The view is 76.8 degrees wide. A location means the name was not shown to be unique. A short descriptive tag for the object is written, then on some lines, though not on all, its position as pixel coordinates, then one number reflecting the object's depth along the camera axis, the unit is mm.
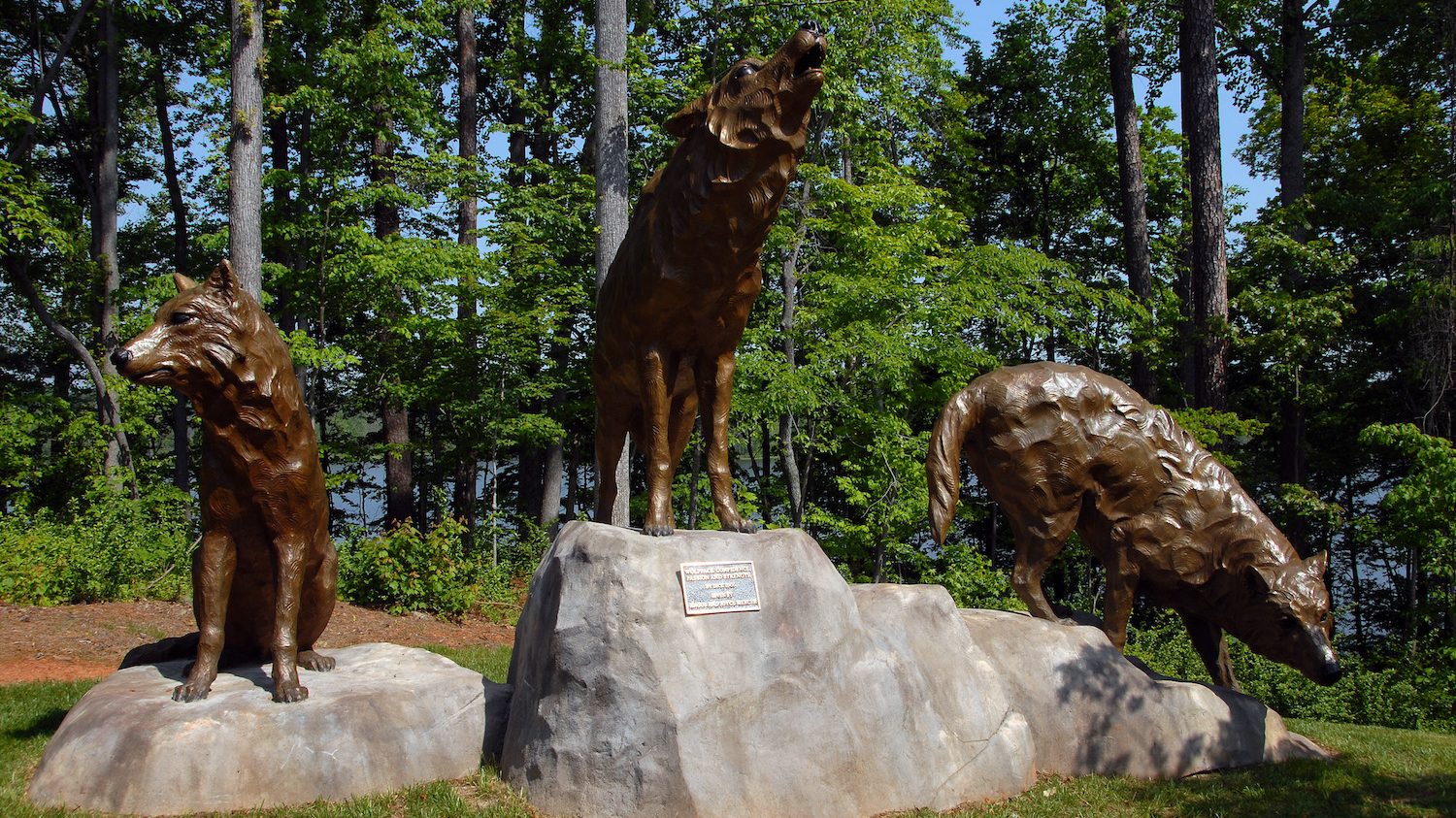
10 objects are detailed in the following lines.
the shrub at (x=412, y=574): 11711
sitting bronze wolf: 4617
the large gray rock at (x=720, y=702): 4508
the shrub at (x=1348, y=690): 9047
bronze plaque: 4754
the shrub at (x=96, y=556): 10312
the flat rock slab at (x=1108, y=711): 5805
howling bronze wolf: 4414
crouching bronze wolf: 6316
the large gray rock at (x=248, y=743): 4426
